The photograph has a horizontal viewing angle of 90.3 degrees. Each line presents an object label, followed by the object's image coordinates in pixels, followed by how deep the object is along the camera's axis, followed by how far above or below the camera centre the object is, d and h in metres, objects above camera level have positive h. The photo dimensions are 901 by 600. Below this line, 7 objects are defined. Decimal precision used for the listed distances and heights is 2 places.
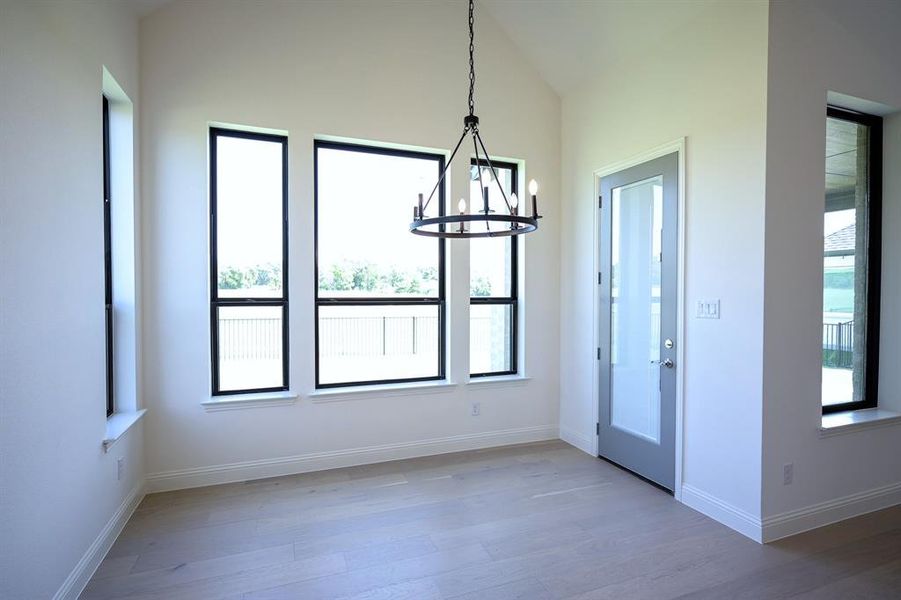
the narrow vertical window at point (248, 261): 3.46 +0.25
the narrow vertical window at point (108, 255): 2.91 +0.25
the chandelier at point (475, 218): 2.01 +0.35
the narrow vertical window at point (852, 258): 3.10 +0.25
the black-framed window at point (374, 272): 3.77 +0.18
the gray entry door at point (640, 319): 3.26 -0.20
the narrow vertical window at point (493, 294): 4.23 -0.01
